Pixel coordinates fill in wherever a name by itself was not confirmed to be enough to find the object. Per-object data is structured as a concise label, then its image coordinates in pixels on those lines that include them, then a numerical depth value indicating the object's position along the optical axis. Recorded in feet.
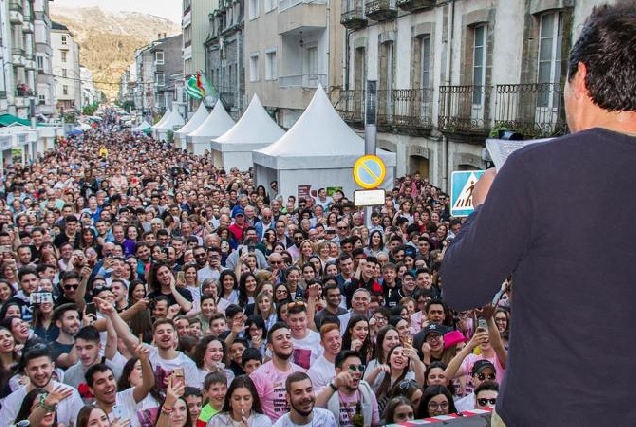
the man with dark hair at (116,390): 15.35
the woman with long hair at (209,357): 17.67
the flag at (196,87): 124.26
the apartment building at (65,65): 332.37
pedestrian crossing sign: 20.31
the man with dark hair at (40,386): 14.83
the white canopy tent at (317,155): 50.39
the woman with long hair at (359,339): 19.16
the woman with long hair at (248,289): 24.62
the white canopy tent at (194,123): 103.81
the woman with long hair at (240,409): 14.65
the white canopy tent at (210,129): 92.02
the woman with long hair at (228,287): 25.02
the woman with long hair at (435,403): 15.34
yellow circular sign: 30.30
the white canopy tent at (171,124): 132.57
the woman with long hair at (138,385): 15.58
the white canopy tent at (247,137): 72.84
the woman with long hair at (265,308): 22.44
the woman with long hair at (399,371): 17.06
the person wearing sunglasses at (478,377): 16.13
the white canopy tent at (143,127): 165.48
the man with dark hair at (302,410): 14.42
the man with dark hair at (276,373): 16.39
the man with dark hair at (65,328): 18.53
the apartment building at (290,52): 78.79
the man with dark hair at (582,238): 4.17
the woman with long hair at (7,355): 16.69
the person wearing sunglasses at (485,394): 14.94
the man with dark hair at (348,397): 15.44
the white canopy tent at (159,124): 135.74
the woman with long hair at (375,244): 32.50
